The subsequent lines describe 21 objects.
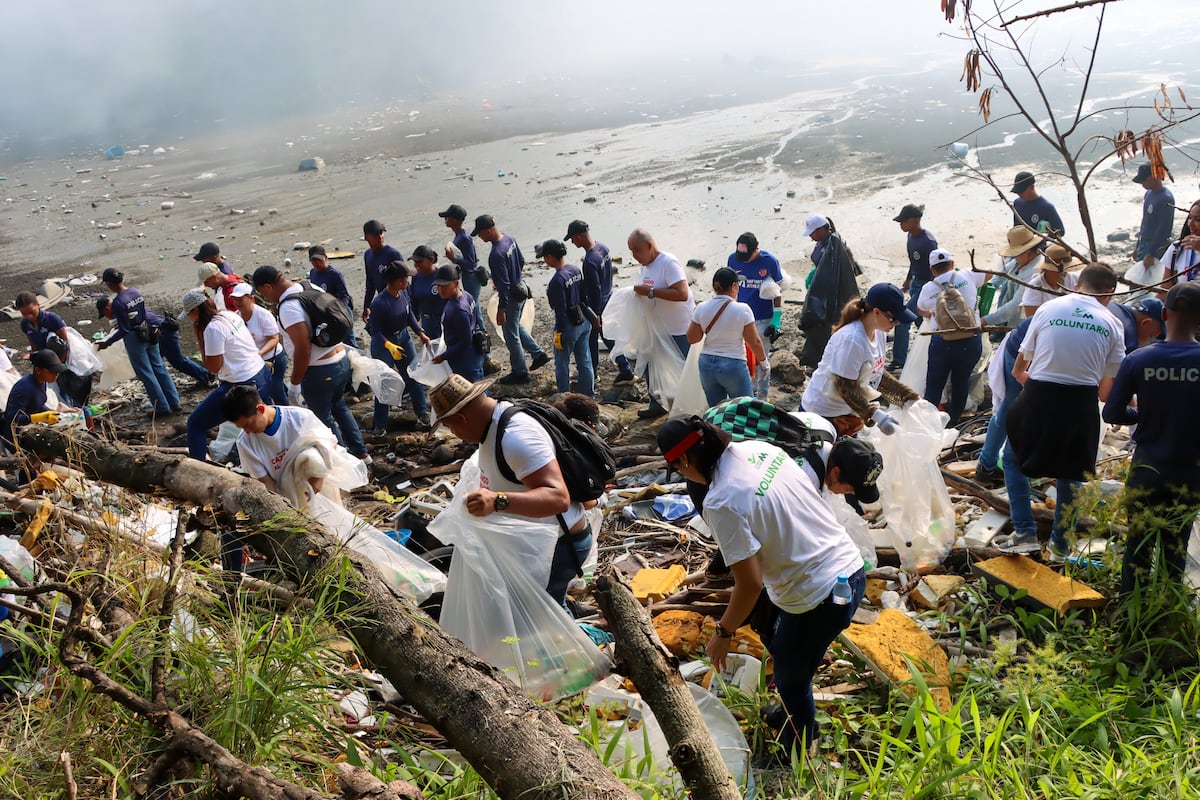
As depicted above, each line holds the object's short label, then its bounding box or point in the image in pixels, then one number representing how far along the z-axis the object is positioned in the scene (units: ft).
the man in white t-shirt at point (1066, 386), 13.75
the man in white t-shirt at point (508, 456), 11.28
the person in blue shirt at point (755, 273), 23.89
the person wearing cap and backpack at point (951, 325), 20.12
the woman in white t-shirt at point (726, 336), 19.97
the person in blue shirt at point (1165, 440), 11.90
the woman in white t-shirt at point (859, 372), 15.46
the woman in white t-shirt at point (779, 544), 9.70
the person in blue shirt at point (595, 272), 24.94
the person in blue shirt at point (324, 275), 26.68
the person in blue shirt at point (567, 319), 24.35
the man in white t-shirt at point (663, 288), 22.71
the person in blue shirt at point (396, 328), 24.29
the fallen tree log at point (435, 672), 7.94
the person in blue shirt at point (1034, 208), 25.07
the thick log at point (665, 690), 7.98
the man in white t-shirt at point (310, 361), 20.99
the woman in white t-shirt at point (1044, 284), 18.66
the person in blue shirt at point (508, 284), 26.73
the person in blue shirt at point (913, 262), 25.17
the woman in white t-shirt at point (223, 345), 19.57
